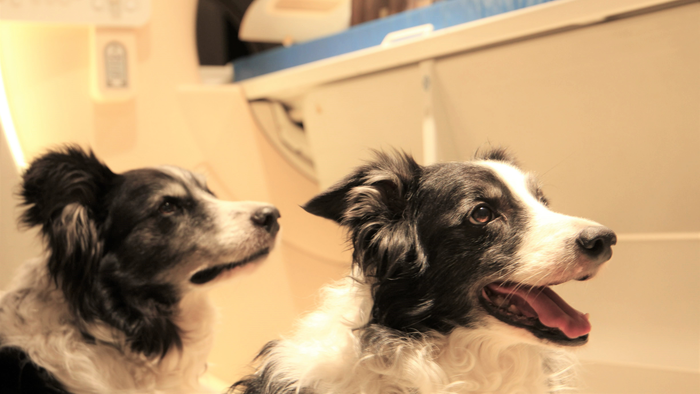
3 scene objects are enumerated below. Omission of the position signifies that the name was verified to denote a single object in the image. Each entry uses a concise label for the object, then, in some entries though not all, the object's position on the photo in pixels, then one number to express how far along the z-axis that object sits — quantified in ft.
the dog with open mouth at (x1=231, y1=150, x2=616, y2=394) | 4.09
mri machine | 5.65
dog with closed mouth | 5.55
